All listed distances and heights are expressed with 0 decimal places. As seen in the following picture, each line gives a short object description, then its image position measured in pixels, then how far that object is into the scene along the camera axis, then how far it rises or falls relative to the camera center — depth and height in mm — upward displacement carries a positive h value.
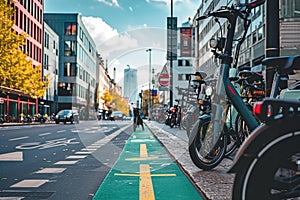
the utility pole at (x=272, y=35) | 6090 +1069
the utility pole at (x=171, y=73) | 28408 +2400
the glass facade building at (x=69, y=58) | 76250 +9256
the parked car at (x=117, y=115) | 62169 -960
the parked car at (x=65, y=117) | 40500 -808
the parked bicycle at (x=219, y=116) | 5277 -94
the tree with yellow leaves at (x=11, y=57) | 32531 +4142
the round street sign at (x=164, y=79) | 23847 +1677
